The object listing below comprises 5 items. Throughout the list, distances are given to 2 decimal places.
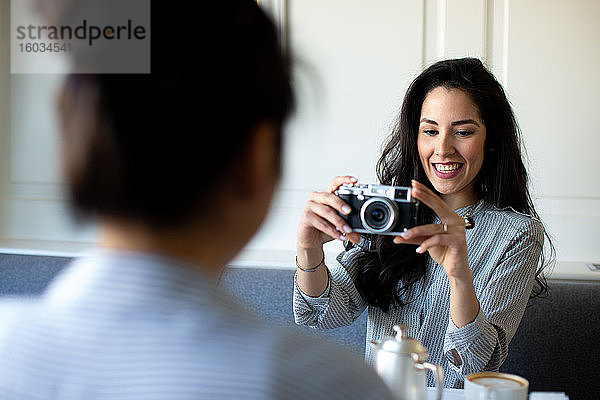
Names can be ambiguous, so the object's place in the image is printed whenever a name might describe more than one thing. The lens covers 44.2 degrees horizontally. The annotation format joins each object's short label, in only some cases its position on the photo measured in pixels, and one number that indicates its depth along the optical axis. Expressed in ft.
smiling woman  4.85
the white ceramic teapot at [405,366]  3.52
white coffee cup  3.43
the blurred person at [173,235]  1.51
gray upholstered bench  6.25
